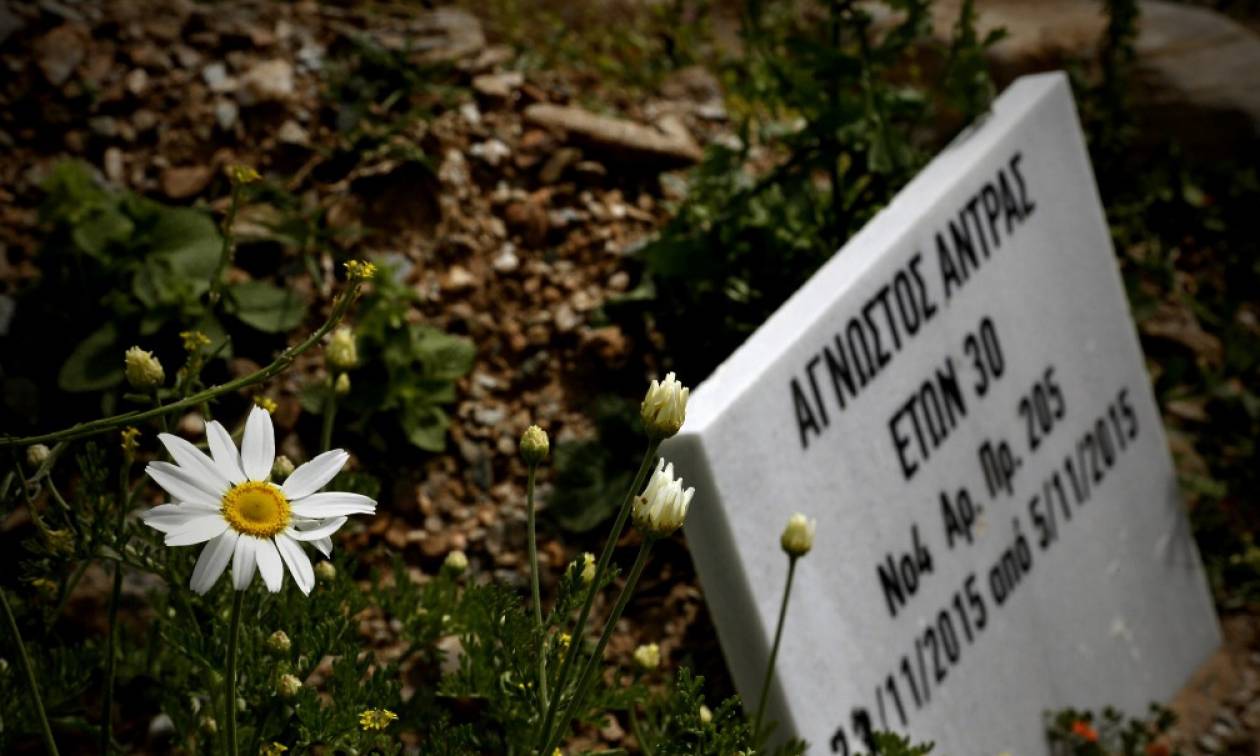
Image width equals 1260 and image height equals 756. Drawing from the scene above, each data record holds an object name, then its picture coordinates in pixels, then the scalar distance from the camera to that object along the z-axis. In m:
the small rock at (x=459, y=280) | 2.32
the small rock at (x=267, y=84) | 2.48
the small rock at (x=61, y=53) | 2.44
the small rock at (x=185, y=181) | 2.32
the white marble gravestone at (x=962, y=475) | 1.58
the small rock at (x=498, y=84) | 2.61
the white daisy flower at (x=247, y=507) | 0.86
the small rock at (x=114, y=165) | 2.35
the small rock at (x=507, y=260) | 2.39
